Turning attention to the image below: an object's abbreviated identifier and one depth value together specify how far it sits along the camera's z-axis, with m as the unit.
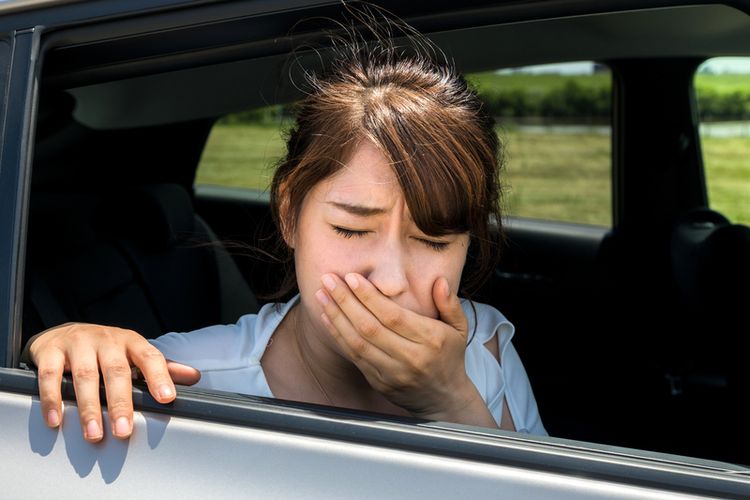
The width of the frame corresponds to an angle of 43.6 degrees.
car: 1.16
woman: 1.30
